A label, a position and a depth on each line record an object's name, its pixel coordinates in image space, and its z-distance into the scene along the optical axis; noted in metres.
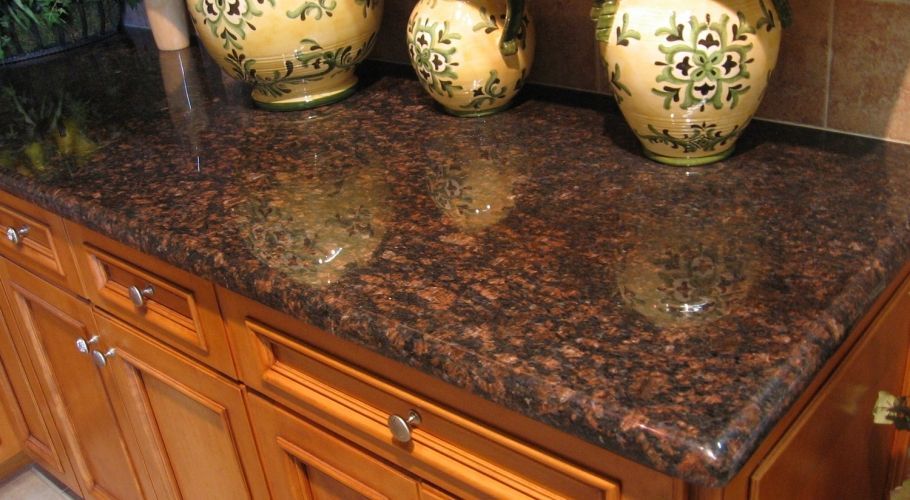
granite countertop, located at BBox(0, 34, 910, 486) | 0.63
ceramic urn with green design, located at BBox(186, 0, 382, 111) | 1.17
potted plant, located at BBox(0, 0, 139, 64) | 1.68
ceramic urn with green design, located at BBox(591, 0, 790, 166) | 0.85
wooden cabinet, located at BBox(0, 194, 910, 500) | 0.73
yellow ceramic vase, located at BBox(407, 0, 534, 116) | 1.07
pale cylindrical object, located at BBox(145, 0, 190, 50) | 1.66
